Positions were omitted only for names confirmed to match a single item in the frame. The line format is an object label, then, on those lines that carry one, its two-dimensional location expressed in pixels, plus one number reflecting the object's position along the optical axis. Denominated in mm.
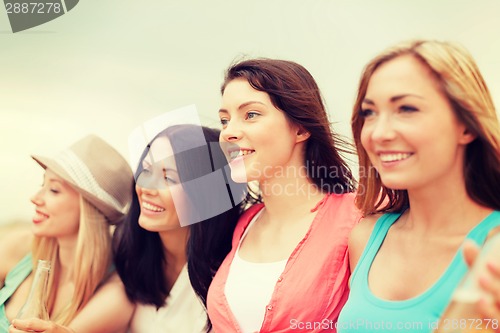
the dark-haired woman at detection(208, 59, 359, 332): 1632
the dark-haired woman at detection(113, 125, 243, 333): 2059
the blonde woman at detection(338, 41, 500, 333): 1214
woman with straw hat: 2160
